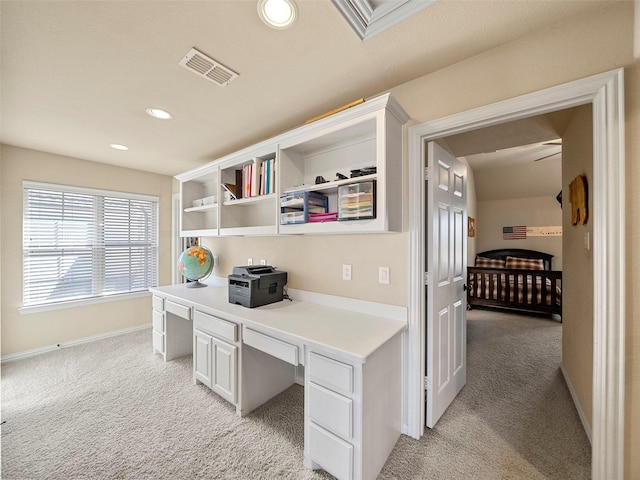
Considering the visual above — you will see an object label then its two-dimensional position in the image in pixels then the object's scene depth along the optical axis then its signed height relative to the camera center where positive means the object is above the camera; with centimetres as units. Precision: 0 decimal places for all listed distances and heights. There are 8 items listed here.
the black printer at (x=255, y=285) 209 -39
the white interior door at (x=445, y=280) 182 -32
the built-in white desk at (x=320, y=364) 134 -79
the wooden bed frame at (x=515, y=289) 436 -91
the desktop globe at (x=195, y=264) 294 -27
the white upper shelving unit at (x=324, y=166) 158 +62
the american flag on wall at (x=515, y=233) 601 +16
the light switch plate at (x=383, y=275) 186 -26
